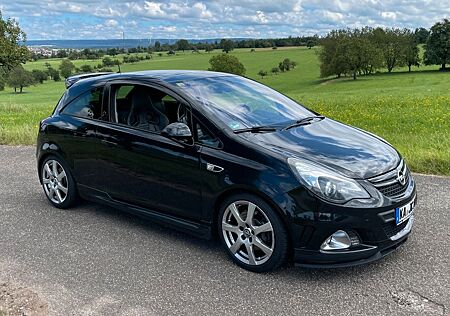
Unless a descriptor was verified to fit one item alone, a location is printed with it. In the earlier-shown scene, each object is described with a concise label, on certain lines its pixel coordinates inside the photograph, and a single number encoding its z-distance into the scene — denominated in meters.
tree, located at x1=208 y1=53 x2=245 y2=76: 76.31
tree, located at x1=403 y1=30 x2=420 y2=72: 73.50
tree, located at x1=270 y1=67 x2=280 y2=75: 83.19
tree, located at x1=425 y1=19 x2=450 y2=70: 66.19
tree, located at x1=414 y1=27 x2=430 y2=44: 78.76
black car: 3.47
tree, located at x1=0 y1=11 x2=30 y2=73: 38.84
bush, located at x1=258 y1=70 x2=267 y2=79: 80.69
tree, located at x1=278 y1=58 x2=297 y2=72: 87.19
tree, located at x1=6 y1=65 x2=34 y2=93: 72.60
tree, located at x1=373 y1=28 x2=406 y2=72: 73.19
